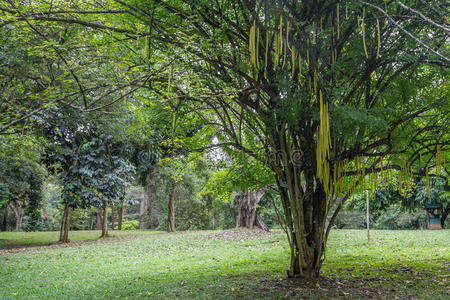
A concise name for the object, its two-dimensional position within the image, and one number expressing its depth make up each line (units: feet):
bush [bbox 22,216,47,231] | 96.02
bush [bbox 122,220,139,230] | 102.79
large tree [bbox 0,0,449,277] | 15.05
